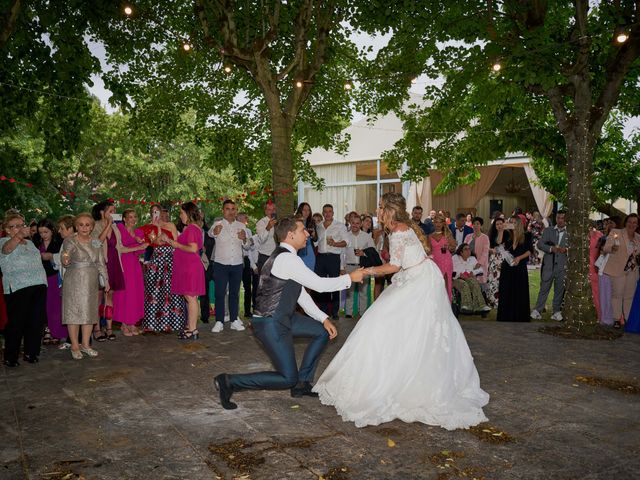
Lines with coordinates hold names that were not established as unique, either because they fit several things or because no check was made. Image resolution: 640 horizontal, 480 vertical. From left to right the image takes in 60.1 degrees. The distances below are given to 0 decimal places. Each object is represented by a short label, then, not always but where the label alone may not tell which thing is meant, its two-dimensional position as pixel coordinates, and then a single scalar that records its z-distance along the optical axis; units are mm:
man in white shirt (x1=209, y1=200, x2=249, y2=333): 9396
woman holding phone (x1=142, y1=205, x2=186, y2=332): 9125
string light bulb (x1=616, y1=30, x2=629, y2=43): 8133
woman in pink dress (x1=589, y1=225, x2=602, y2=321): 10227
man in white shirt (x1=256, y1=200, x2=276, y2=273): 9922
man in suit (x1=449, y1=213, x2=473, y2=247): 13039
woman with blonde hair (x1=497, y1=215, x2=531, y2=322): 10406
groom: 4922
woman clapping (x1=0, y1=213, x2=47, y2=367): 6785
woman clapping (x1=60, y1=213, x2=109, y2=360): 7160
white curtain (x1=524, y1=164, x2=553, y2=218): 23250
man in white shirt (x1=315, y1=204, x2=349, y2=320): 10586
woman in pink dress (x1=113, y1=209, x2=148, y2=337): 8914
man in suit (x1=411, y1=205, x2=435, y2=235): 12109
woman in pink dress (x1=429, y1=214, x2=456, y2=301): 10023
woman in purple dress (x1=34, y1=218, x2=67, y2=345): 8211
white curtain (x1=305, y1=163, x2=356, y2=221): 29297
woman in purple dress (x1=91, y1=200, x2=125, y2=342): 8391
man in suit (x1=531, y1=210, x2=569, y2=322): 10859
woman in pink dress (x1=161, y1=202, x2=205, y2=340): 8617
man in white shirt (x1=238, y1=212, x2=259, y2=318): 10489
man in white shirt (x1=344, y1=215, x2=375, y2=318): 11031
